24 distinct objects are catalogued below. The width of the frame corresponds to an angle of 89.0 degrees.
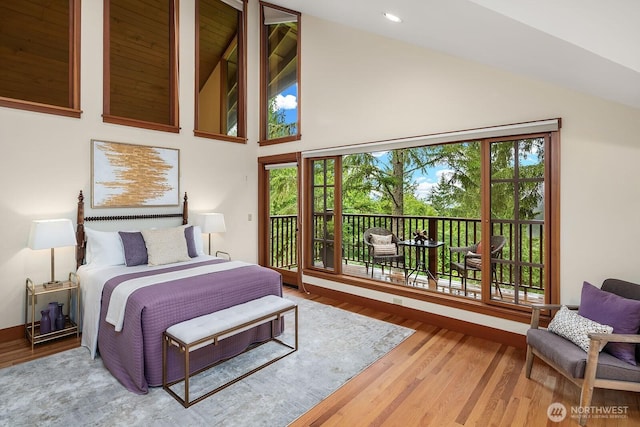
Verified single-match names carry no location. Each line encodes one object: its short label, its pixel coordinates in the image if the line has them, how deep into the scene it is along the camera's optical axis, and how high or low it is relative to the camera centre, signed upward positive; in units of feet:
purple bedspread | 7.77 -2.74
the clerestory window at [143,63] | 14.53 +7.55
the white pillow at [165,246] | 11.67 -1.28
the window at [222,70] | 16.47 +7.58
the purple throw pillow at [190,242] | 13.08 -1.27
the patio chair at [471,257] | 10.83 -1.99
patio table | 15.61 -2.26
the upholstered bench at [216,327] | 7.36 -2.84
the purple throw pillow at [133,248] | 11.35 -1.33
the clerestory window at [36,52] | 13.48 +7.20
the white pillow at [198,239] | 13.57 -1.18
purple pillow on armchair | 6.93 -2.33
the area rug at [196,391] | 6.80 -4.28
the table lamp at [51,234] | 10.03 -0.73
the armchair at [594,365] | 6.62 -3.25
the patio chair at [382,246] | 16.70 -1.83
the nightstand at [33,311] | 10.15 -3.34
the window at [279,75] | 16.53 +7.24
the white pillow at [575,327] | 7.09 -2.67
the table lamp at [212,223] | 14.73 -0.56
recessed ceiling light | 6.53 +3.94
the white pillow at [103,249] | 11.28 -1.33
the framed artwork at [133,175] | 12.35 +1.46
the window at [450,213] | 10.04 -0.11
